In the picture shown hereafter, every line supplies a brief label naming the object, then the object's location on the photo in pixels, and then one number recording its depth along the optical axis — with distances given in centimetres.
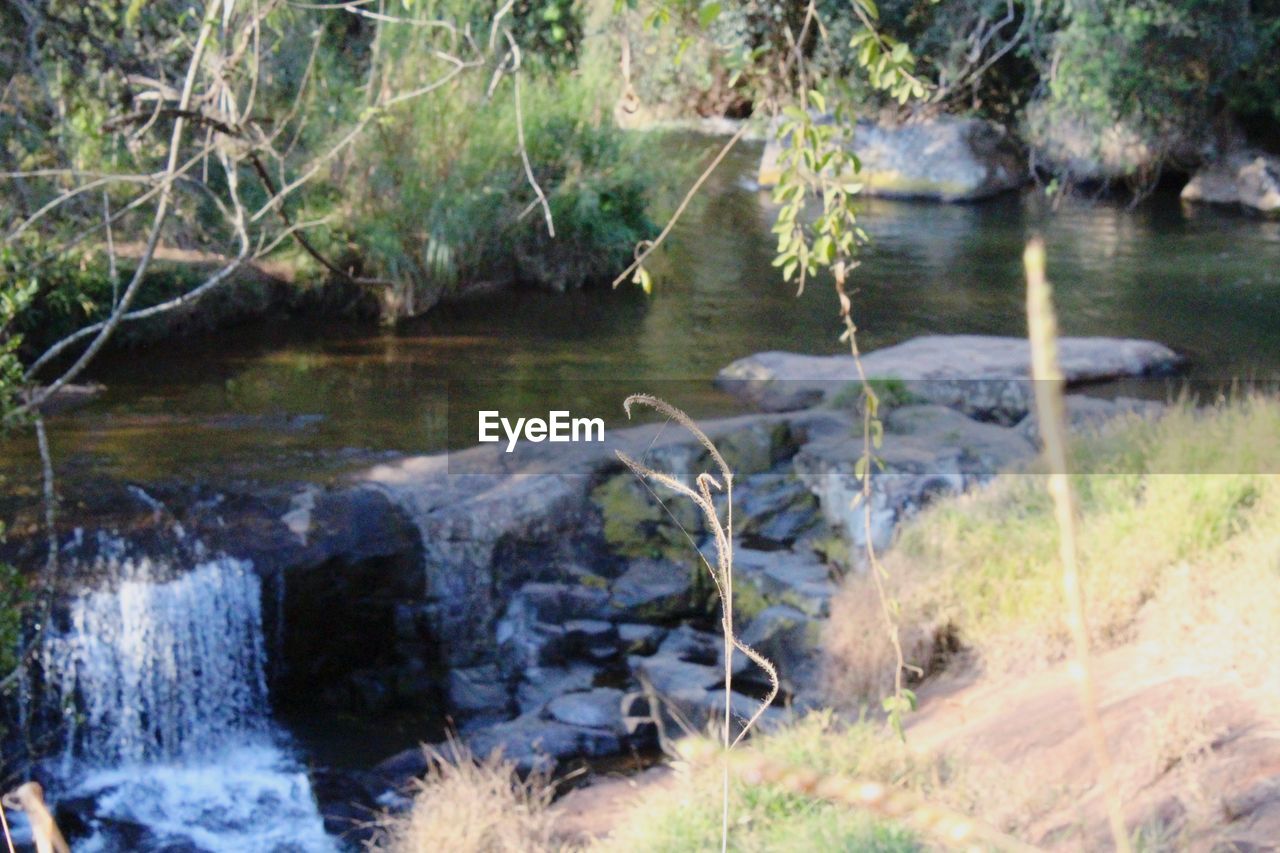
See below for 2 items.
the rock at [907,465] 678
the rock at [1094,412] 743
